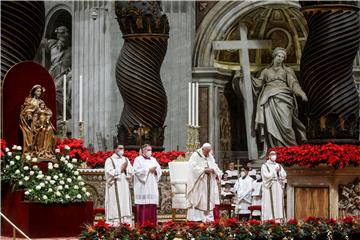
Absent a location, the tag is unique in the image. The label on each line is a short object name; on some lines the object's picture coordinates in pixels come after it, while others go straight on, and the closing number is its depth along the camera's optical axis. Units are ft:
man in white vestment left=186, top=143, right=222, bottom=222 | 64.18
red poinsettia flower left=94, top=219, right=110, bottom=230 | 48.01
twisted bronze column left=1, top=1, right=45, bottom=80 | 54.65
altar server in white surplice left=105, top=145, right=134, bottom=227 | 64.69
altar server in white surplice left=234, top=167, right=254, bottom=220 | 81.15
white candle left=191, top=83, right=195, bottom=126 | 70.64
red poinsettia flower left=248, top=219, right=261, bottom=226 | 52.06
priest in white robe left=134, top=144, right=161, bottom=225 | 64.59
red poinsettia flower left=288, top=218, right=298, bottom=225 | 52.95
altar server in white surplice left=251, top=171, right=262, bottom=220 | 77.09
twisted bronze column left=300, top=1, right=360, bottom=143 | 60.85
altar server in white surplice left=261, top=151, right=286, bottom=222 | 70.95
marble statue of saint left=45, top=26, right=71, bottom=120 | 98.68
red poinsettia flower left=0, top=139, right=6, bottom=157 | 54.70
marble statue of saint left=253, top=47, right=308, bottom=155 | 91.81
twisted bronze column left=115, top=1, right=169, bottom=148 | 71.05
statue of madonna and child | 56.24
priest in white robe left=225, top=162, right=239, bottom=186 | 85.87
